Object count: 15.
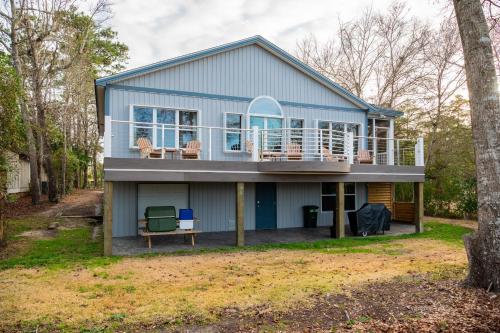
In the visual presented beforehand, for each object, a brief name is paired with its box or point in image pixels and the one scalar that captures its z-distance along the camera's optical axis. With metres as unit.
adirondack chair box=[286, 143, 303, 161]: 11.88
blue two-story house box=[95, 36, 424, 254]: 11.08
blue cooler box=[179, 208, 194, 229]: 10.96
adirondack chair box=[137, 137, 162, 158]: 11.07
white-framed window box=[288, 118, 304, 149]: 14.55
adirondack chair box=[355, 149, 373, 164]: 13.77
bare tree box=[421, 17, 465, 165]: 20.64
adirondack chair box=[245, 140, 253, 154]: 13.20
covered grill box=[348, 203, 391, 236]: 13.07
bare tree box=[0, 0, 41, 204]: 18.50
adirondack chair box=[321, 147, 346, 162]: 13.35
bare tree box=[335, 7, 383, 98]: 26.00
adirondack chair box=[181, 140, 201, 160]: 11.48
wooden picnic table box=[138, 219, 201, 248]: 10.45
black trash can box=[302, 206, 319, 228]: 15.09
